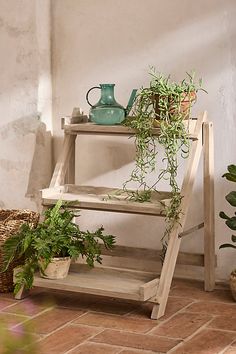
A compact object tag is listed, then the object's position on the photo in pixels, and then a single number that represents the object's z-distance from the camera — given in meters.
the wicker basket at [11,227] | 3.59
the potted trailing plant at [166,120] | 3.26
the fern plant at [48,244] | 3.30
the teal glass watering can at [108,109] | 3.50
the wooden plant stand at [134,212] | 3.20
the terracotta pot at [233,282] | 3.42
